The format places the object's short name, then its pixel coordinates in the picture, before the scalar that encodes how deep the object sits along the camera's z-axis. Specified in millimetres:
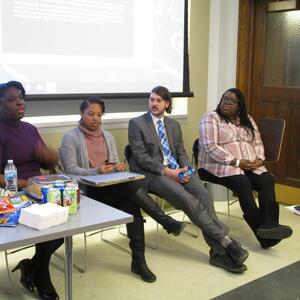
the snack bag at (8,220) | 1774
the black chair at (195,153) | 3760
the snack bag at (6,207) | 1801
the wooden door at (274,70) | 4348
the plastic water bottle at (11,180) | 2203
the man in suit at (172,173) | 2947
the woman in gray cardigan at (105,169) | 2840
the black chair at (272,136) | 3773
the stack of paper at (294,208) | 4177
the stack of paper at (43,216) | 1744
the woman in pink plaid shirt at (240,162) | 3246
